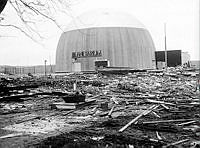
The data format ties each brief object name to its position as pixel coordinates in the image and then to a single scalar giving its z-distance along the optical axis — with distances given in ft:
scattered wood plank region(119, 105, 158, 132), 24.03
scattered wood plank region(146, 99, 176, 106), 38.37
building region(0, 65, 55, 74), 230.64
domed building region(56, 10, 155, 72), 150.51
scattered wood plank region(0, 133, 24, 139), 23.43
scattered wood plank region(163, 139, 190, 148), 18.98
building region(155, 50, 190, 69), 180.14
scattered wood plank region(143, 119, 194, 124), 25.91
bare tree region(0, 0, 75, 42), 39.15
